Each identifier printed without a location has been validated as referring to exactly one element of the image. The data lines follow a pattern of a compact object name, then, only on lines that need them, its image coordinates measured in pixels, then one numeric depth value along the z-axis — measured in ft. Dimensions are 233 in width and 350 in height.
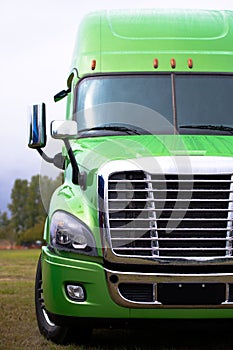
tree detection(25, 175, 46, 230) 354.13
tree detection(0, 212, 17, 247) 361.10
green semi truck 19.84
